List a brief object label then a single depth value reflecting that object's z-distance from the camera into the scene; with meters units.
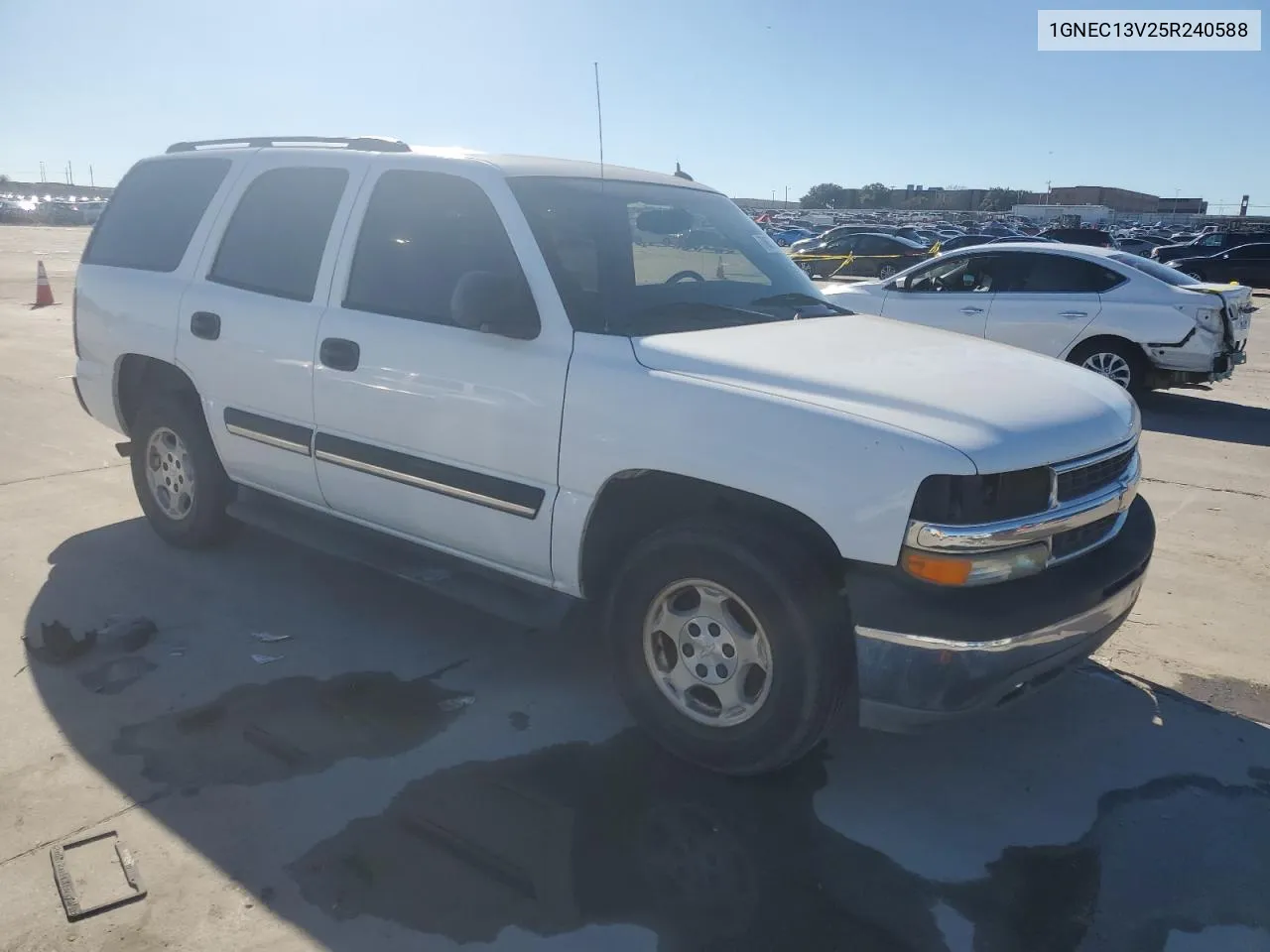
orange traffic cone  16.39
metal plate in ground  2.69
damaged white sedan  9.31
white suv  2.83
